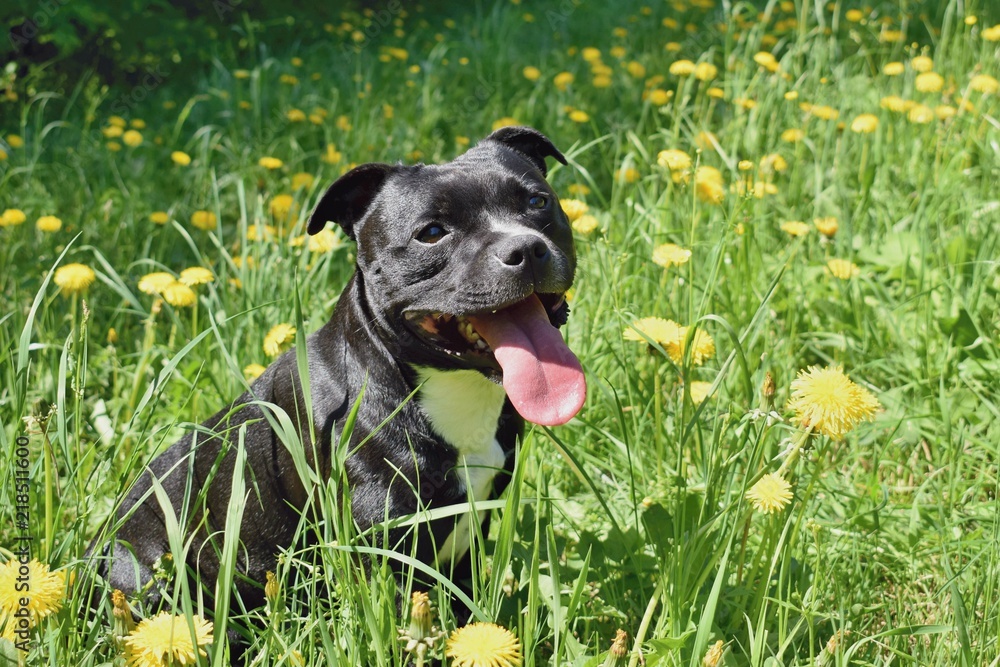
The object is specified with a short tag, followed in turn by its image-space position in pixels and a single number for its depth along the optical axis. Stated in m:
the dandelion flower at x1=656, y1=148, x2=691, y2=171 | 3.08
